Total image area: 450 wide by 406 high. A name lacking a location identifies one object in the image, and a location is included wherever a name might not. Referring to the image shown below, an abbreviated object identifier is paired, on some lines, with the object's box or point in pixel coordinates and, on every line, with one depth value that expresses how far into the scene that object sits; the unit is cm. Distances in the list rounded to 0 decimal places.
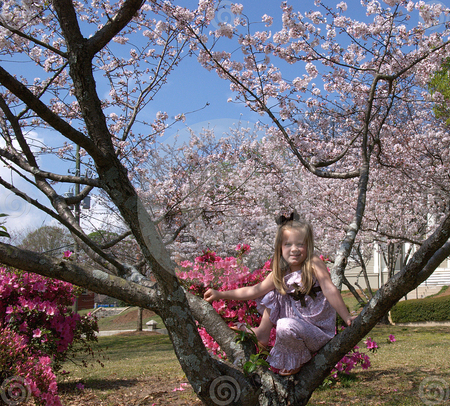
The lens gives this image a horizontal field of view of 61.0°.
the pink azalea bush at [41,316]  397
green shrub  1177
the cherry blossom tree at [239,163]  199
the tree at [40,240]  2327
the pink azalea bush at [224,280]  322
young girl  218
